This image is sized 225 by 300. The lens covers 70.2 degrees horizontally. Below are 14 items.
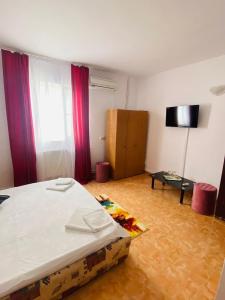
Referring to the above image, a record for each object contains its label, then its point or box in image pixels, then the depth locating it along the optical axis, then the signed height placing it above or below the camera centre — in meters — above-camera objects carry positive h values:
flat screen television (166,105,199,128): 2.98 +0.15
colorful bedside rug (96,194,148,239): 2.18 -1.43
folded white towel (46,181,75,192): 2.28 -0.97
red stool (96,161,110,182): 3.68 -1.14
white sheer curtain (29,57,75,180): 2.99 +0.06
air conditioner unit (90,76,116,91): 3.53 +0.87
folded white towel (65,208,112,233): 1.54 -1.00
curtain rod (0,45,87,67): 2.68 +1.15
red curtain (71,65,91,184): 3.33 -0.03
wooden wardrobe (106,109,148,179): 3.62 -0.42
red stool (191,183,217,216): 2.54 -1.18
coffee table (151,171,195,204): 2.87 -1.11
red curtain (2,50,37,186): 2.69 +0.05
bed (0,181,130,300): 1.15 -1.06
